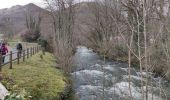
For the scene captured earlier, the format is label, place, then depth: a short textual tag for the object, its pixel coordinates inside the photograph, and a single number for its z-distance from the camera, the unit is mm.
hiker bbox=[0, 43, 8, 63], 19728
